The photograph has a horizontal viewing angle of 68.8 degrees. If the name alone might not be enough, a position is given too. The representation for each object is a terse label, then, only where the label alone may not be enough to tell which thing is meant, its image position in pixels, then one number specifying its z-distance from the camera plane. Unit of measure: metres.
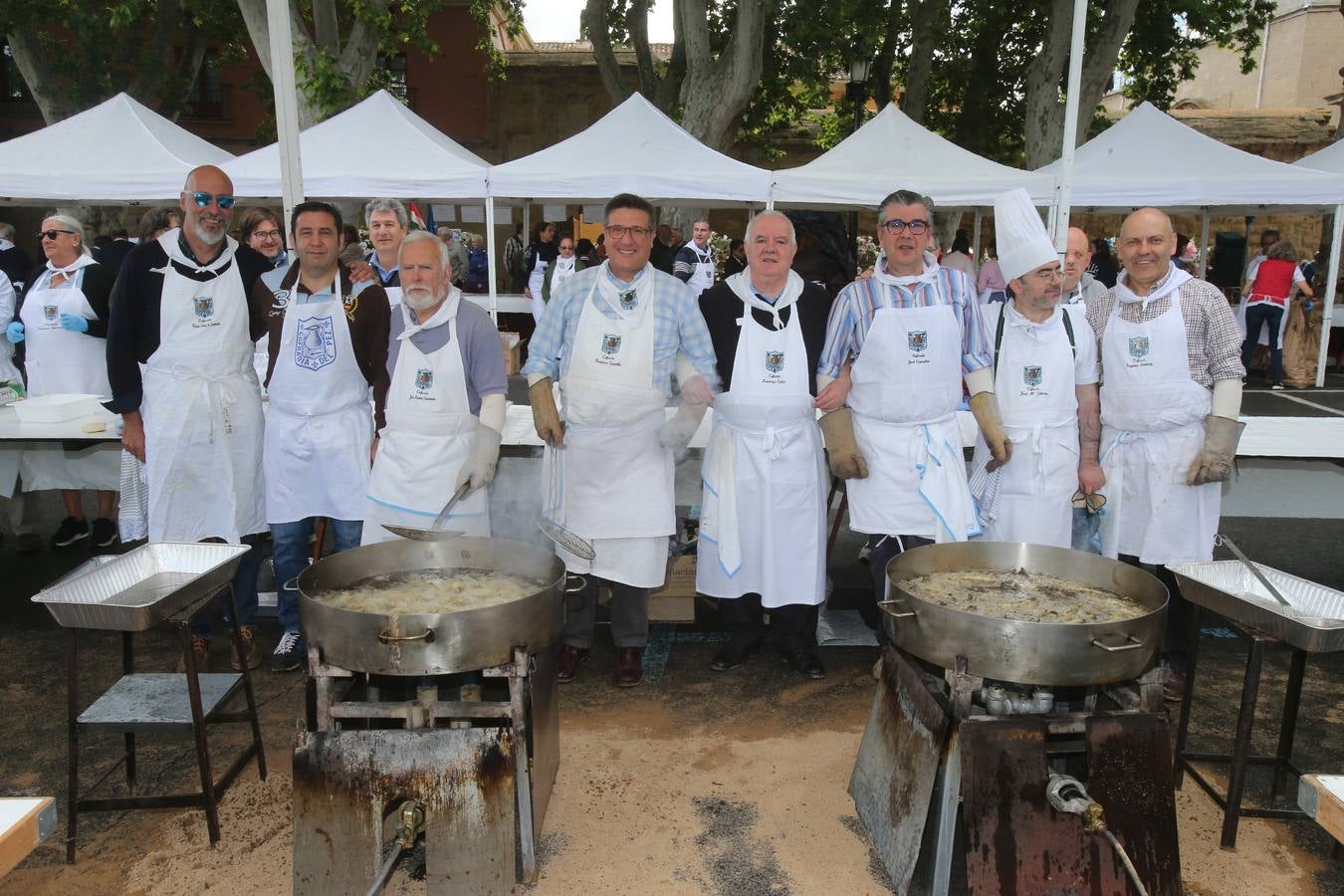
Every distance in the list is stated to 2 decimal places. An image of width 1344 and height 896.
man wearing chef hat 3.44
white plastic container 4.23
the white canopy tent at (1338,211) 11.01
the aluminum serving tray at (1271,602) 2.41
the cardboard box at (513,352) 10.84
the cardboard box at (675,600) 4.24
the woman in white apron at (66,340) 5.28
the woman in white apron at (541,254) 13.64
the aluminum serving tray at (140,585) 2.39
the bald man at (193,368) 3.54
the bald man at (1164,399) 3.40
